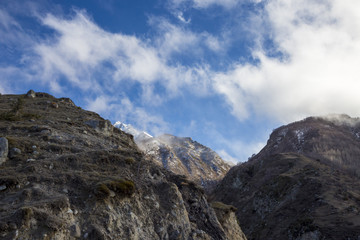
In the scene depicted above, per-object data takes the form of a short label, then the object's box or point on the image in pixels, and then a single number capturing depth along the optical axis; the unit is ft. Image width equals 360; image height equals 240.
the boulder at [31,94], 155.95
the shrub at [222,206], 80.24
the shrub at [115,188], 43.86
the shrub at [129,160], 60.03
